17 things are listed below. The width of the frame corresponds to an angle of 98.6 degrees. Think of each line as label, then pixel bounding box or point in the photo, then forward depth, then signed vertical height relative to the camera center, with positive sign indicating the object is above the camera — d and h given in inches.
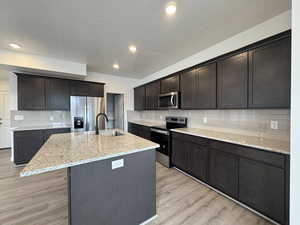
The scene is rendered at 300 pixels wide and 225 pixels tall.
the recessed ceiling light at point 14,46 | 107.7 +55.7
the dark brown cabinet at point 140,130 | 160.5 -27.6
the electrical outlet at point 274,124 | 76.6 -8.2
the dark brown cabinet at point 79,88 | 159.4 +28.8
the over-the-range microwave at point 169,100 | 129.0 +11.0
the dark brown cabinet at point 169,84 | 134.3 +29.4
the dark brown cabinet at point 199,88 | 99.7 +19.7
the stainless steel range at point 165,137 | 124.7 -28.0
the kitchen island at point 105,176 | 45.4 -27.0
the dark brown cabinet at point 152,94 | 167.0 +22.4
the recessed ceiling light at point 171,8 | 65.6 +54.2
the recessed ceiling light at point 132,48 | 111.6 +56.0
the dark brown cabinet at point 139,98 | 197.2 +20.6
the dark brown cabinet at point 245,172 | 57.9 -35.2
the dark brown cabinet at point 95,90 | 167.5 +28.1
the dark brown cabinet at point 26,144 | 130.0 -34.3
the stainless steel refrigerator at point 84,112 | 151.6 -1.4
